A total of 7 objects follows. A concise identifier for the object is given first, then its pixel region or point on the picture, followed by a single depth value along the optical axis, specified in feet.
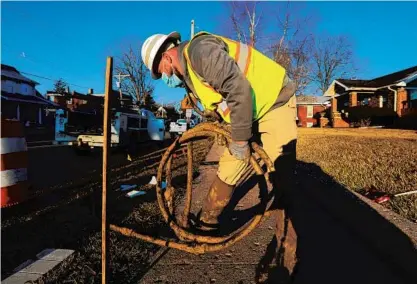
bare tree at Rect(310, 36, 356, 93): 200.95
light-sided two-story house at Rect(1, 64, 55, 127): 135.95
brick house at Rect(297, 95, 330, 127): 182.60
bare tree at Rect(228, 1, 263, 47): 76.65
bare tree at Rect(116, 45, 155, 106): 175.11
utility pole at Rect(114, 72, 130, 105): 157.81
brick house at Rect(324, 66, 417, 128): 98.22
